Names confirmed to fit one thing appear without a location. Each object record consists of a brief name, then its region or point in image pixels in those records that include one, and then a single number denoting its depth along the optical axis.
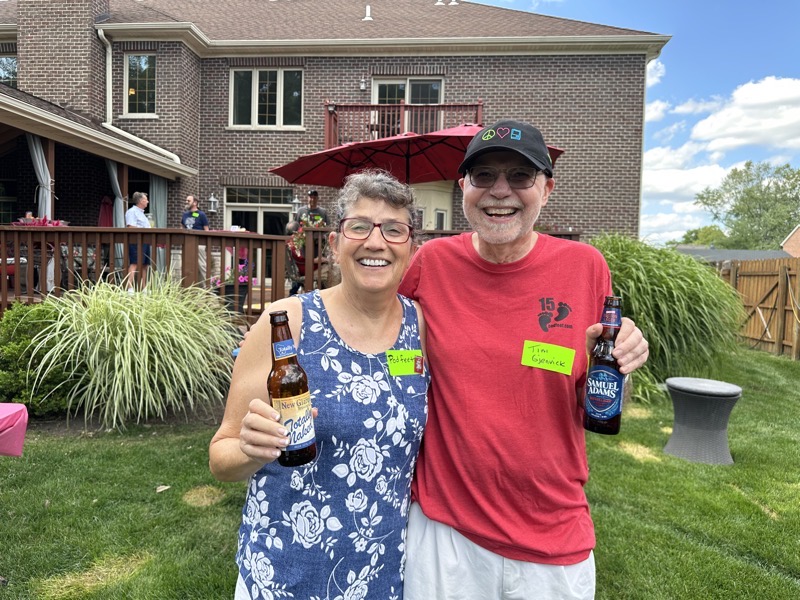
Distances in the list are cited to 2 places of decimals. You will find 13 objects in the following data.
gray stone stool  4.85
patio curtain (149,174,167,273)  13.13
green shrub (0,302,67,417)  4.89
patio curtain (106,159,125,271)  11.98
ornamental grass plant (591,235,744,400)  6.95
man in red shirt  1.59
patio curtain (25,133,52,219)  10.32
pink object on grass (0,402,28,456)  2.56
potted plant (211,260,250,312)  6.52
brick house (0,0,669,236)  13.02
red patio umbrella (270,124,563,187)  7.15
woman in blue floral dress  1.52
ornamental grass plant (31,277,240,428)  4.86
